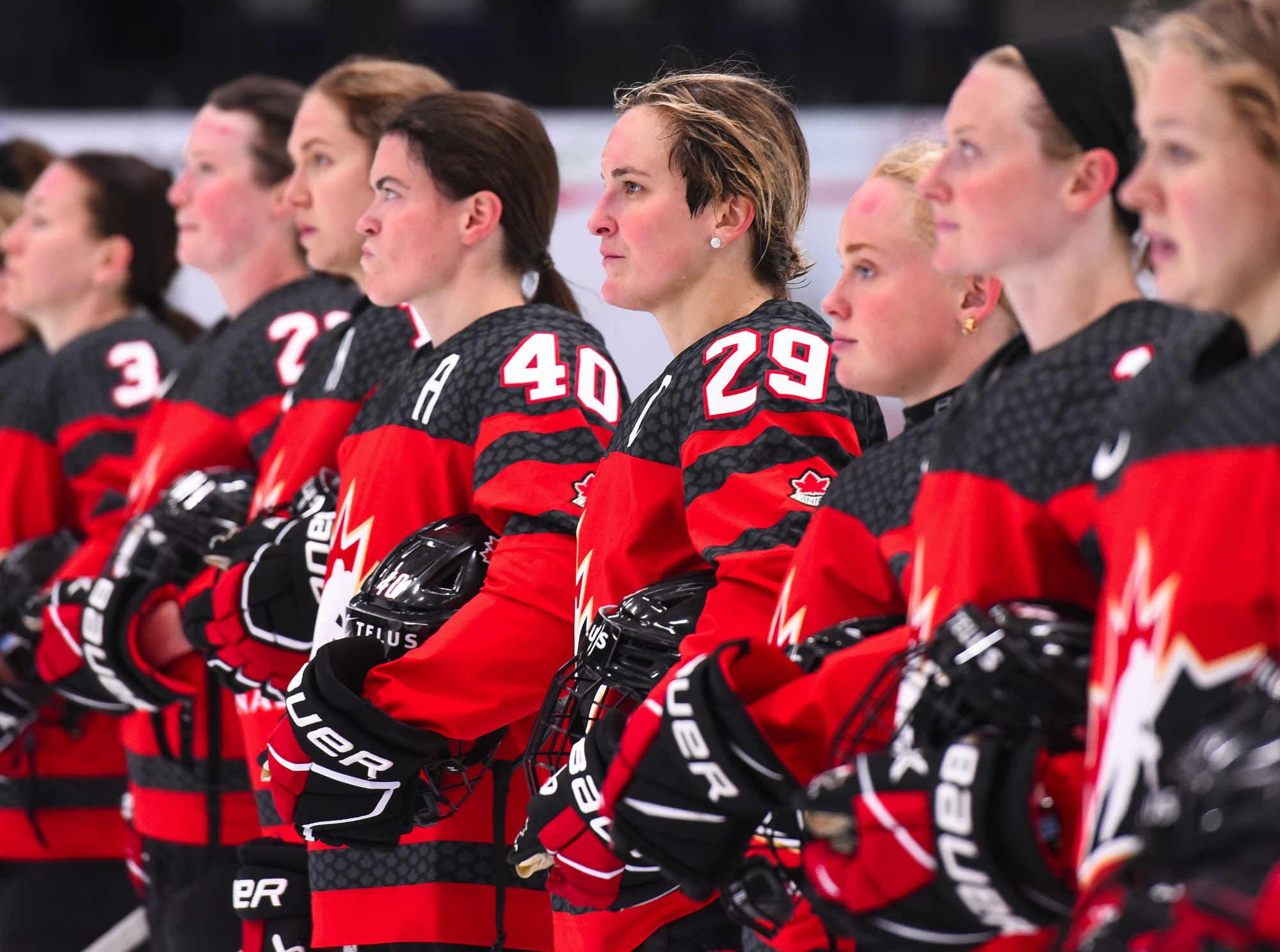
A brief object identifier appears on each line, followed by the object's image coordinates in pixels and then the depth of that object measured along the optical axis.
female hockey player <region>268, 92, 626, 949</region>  6.83
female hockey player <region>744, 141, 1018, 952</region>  6.55
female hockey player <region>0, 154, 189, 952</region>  7.76
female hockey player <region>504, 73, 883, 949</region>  6.65
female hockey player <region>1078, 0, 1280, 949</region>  5.91
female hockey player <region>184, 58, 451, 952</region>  7.09
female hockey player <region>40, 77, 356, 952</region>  7.42
